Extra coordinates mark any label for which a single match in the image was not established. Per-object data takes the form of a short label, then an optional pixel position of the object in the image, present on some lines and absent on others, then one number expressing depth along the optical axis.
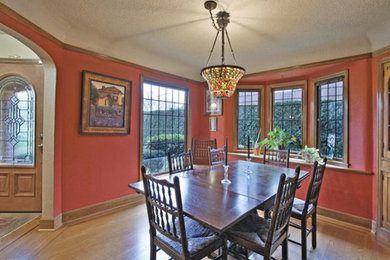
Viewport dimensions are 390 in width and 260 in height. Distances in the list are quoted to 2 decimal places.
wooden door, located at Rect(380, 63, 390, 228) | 2.36
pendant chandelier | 1.83
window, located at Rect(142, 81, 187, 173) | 3.53
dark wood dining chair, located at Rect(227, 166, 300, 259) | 1.36
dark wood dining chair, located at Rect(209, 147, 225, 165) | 2.96
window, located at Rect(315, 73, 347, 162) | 2.95
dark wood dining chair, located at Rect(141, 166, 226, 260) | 1.30
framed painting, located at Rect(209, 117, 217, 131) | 4.22
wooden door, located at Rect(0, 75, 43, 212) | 2.79
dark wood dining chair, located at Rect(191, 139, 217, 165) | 4.16
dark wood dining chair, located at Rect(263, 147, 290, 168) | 2.93
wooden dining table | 1.28
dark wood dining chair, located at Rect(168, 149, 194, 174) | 2.49
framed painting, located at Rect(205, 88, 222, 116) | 4.18
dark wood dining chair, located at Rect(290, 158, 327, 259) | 1.89
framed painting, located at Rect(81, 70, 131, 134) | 2.67
